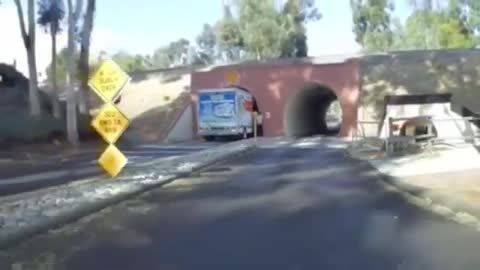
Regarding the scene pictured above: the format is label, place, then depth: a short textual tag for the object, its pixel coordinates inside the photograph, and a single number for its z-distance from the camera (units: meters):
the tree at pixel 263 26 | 90.25
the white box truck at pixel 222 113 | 52.28
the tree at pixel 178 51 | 151.50
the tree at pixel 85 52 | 42.81
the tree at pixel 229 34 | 94.44
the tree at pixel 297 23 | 92.06
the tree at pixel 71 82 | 39.50
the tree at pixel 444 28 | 83.50
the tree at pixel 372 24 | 98.00
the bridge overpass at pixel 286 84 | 55.62
